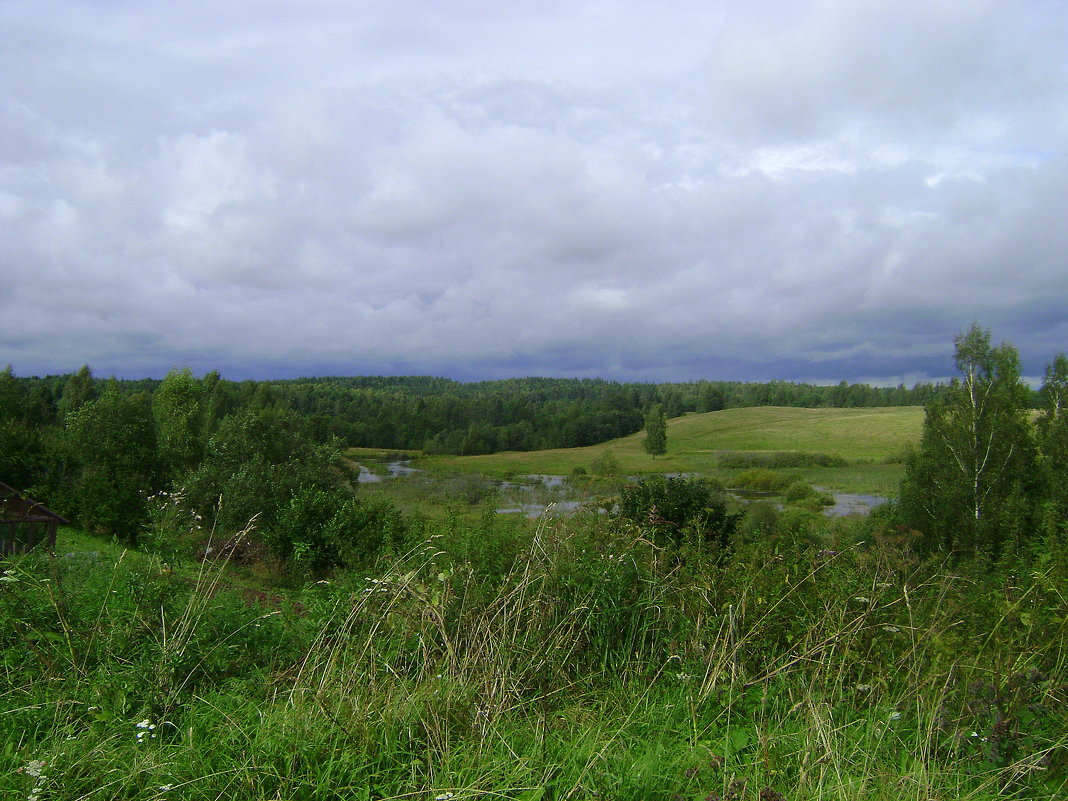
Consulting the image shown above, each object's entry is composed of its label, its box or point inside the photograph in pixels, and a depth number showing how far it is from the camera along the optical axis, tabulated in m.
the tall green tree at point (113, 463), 31.28
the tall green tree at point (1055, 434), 21.30
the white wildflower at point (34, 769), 2.56
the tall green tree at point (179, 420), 35.12
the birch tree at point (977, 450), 23.62
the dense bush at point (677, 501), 16.16
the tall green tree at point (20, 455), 32.69
